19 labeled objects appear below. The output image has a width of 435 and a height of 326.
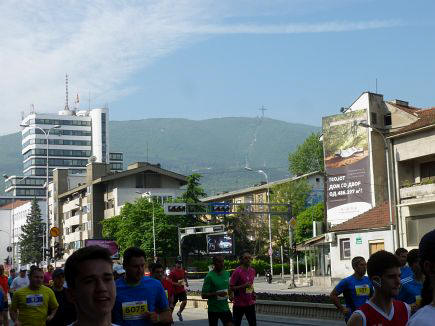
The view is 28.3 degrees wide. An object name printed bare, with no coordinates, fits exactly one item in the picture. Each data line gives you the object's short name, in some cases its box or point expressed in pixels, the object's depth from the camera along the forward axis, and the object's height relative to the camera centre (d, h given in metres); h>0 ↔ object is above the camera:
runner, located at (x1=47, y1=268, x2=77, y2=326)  10.13 -0.39
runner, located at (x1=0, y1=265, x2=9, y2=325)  13.89 -0.55
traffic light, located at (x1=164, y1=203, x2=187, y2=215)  56.35 +4.06
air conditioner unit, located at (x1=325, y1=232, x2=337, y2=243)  54.89 +1.69
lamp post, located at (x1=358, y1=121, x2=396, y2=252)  43.28 +2.02
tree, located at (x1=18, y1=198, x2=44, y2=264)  143.38 +6.12
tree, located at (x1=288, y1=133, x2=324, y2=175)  116.80 +14.56
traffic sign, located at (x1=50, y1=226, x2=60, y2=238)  42.06 +2.11
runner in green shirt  13.71 -0.37
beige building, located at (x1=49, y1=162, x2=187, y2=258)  111.94 +10.72
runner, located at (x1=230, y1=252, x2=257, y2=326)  14.78 -0.39
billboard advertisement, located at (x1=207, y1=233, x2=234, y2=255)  75.88 +2.19
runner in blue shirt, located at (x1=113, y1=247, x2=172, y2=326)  7.93 -0.26
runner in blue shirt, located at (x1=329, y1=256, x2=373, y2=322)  10.77 -0.31
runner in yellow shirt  12.03 -0.39
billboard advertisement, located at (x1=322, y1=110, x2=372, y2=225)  62.97 +7.19
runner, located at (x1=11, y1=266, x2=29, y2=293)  18.89 -0.14
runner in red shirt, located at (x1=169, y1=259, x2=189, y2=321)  25.21 -0.39
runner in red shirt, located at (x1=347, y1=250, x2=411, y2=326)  5.87 -0.26
